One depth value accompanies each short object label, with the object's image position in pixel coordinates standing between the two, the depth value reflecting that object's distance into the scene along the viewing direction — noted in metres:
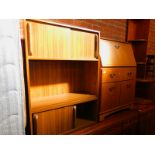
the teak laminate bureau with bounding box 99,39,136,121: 1.82
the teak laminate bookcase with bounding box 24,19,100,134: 1.32
